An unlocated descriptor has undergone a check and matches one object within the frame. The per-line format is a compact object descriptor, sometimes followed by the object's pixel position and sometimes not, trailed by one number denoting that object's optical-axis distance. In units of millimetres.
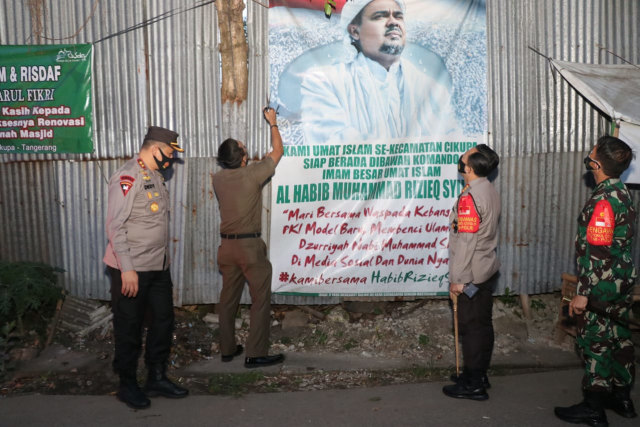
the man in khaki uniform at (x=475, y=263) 4352
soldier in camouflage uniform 3930
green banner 5820
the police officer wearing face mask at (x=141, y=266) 4262
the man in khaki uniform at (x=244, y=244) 5113
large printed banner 5617
